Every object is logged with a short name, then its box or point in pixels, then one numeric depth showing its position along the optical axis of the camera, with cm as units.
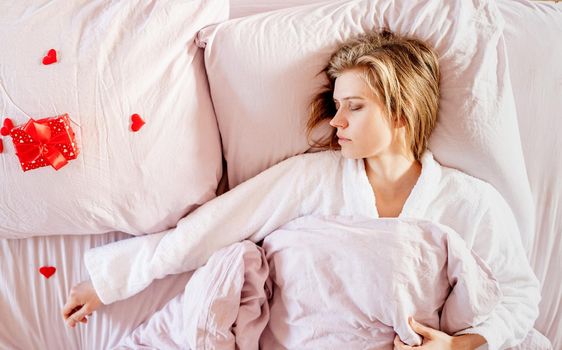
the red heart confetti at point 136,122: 95
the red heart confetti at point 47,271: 105
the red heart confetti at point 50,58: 93
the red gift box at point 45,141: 91
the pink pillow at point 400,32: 98
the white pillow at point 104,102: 93
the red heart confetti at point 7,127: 93
